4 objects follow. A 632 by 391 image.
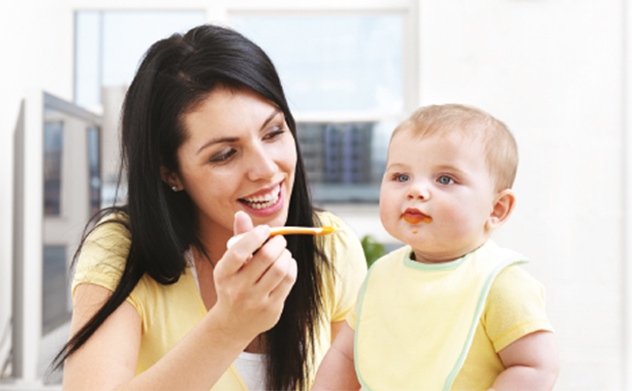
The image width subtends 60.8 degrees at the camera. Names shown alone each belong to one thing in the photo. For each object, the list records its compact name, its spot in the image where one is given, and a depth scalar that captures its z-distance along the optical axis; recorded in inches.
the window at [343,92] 121.8
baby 29.9
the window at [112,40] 121.0
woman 39.1
